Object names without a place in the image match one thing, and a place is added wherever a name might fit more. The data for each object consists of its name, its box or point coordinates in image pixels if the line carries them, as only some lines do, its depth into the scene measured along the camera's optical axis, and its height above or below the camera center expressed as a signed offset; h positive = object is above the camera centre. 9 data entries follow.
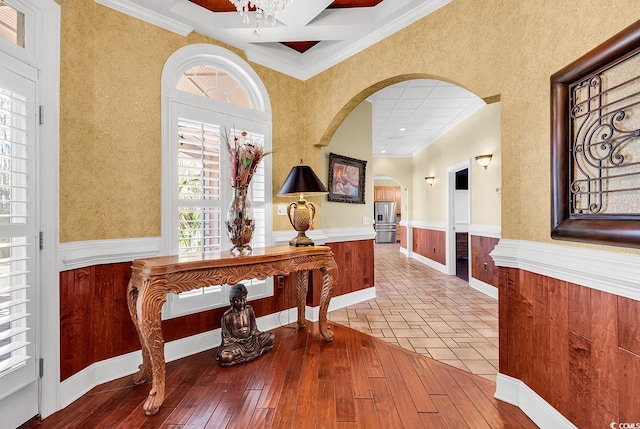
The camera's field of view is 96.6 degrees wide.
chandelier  1.76 +1.33
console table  1.74 -0.43
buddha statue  2.35 -1.02
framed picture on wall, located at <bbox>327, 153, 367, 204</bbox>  3.74 +0.50
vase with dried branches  2.29 +0.16
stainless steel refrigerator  11.95 -0.25
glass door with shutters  1.56 -0.15
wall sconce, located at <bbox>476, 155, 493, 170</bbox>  4.44 +0.85
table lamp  2.67 +0.21
